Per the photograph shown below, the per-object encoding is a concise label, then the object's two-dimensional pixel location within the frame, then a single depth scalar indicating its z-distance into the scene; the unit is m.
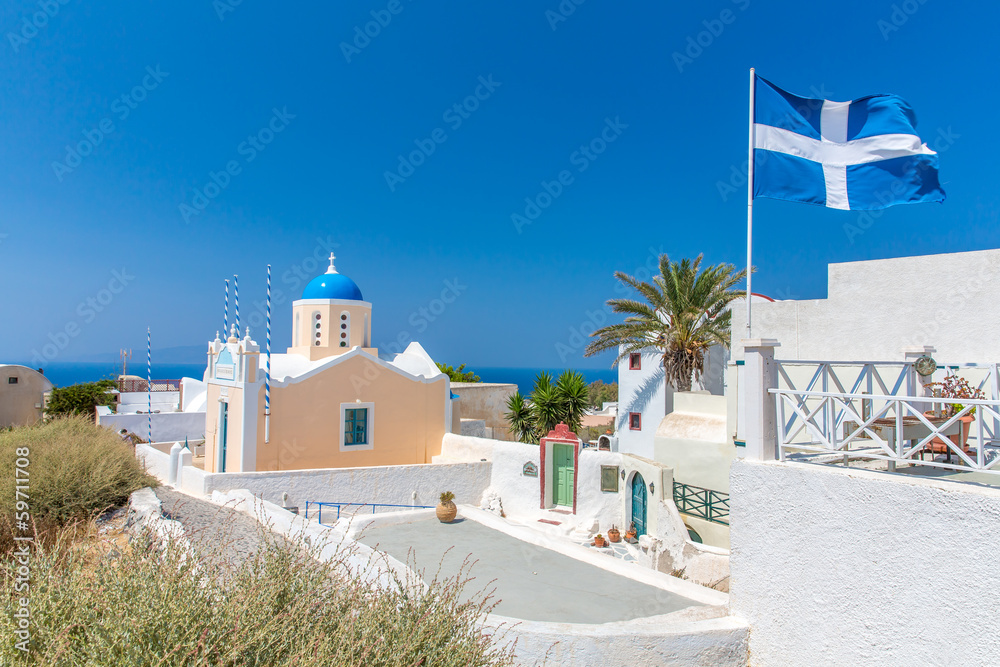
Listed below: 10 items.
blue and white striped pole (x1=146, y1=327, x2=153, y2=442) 23.28
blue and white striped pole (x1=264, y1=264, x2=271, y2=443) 15.75
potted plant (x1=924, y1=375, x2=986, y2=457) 7.06
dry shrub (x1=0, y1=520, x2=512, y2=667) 3.34
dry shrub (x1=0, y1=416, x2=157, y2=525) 9.15
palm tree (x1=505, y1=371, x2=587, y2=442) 21.70
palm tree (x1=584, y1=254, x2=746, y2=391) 19.67
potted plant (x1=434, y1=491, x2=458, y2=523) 11.55
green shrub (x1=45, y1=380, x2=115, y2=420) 28.47
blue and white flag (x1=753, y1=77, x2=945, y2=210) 8.94
